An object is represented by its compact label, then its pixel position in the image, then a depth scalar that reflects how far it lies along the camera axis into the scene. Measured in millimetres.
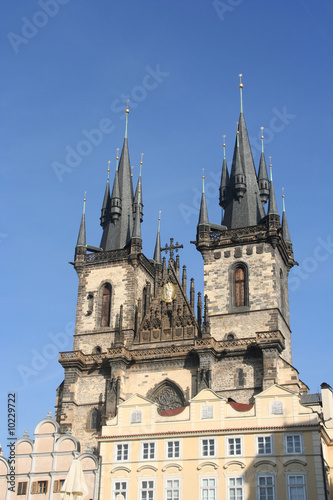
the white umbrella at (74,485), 29672
